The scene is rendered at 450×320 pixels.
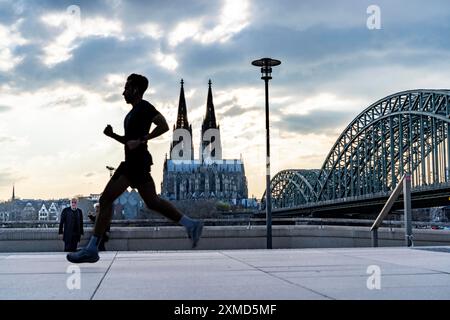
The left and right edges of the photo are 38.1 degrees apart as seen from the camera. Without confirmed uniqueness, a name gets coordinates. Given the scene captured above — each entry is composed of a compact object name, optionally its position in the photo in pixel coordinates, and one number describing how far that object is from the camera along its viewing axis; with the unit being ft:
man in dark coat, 50.03
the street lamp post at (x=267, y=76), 71.29
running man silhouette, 21.01
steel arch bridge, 261.03
